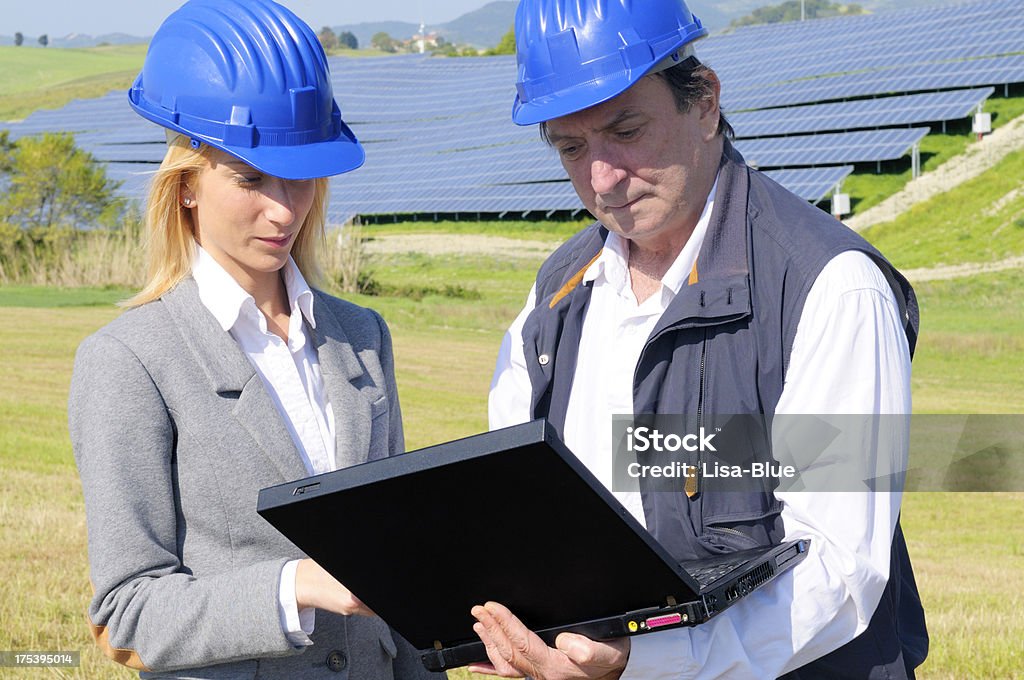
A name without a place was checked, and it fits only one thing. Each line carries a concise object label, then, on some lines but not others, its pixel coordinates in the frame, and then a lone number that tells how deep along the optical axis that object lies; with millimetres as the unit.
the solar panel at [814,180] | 21719
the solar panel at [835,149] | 23188
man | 1895
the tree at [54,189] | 21750
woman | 1930
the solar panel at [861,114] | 24250
